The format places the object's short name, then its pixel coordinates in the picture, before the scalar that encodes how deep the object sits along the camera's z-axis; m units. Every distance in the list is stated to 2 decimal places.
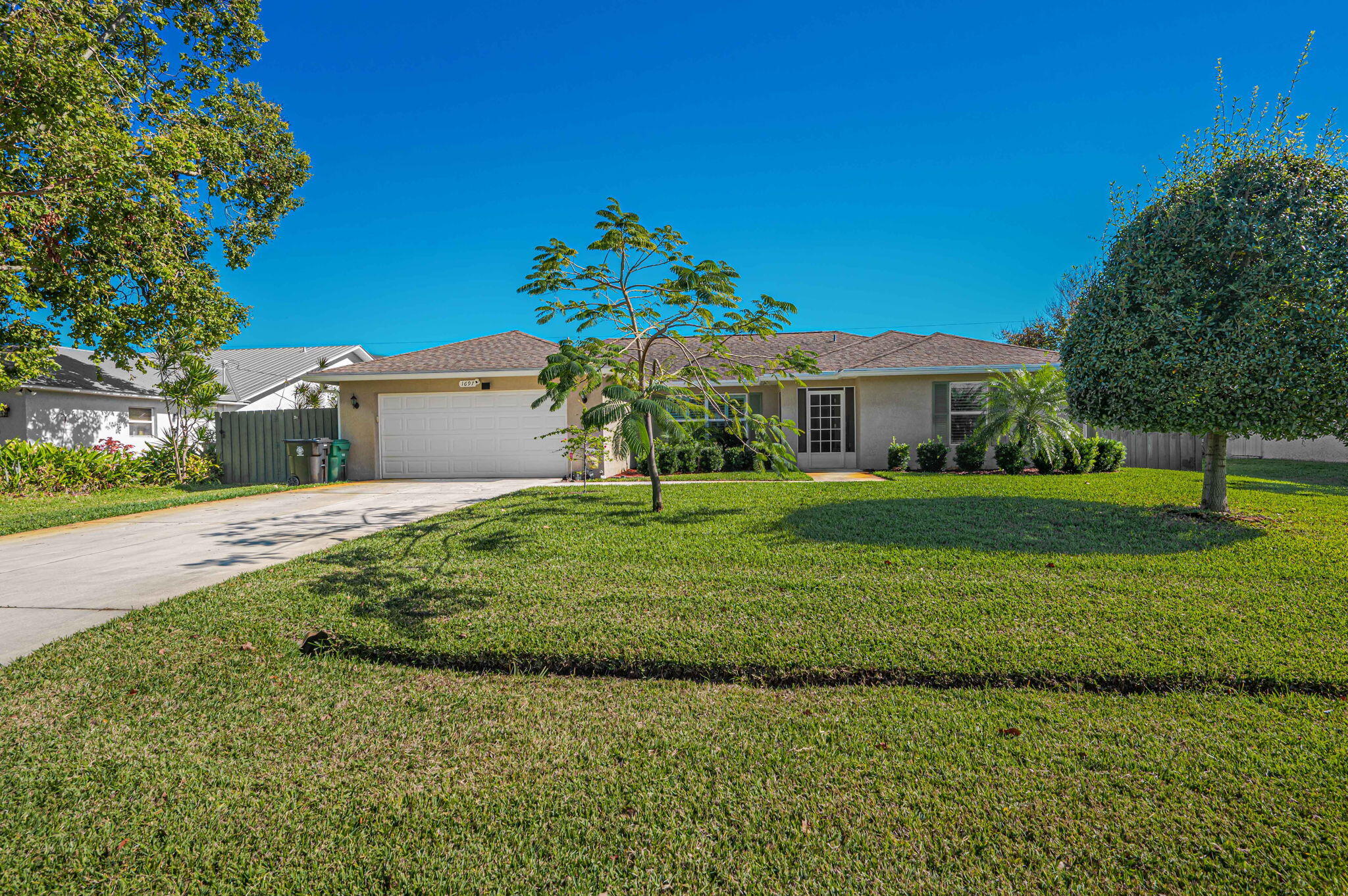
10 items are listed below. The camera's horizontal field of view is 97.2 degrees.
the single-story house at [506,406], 13.98
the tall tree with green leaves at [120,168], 9.77
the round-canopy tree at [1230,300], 5.90
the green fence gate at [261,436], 14.23
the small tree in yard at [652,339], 4.91
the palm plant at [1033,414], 12.26
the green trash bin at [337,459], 13.65
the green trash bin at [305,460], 13.36
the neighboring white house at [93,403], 13.51
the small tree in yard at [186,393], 13.70
